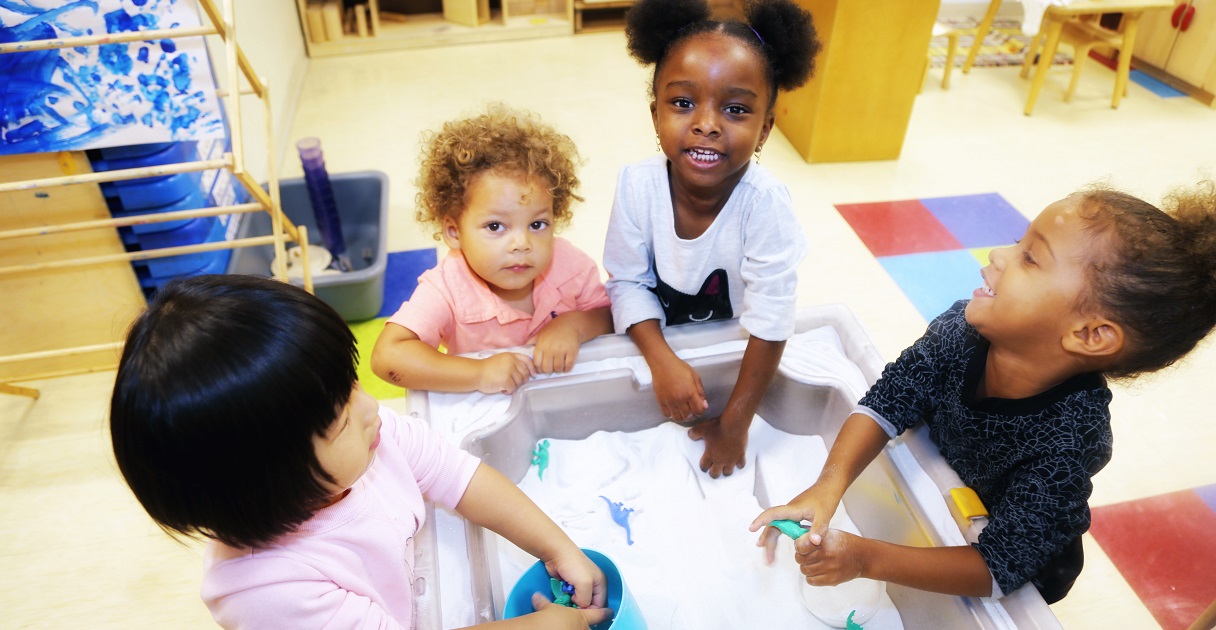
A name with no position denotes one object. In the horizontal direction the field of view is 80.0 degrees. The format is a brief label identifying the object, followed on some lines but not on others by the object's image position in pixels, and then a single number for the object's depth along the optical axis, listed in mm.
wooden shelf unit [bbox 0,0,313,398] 1375
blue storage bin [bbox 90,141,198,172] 1526
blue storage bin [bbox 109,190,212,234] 1625
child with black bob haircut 542
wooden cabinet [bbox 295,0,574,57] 3244
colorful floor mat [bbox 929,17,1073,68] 3281
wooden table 2637
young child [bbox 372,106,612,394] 1064
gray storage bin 1719
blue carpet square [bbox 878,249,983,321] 1914
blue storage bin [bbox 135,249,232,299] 1702
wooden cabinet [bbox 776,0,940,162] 2271
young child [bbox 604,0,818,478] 1001
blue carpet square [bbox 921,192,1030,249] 2164
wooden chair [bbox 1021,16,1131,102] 2775
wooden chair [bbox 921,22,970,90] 2873
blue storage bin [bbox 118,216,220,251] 1658
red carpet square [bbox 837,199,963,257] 2129
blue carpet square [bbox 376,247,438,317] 1912
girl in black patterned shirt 705
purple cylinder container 1808
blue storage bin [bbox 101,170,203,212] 1569
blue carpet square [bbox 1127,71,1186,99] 3055
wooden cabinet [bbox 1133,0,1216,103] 2935
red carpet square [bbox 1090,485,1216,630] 1231
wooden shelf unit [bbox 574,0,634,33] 3462
